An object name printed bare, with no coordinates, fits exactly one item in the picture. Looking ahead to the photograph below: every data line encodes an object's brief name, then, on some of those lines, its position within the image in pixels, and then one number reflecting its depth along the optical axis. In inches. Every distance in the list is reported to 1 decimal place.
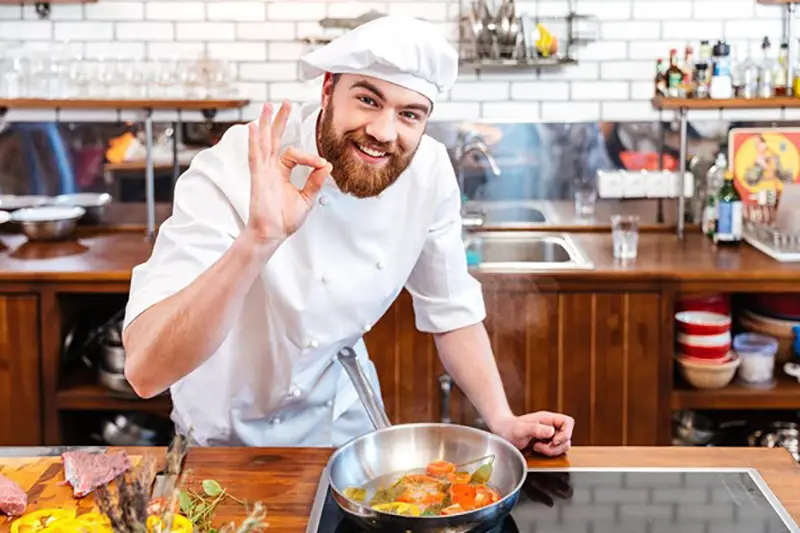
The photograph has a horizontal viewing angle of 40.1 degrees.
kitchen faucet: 185.6
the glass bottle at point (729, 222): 174.9
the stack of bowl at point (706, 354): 159.9
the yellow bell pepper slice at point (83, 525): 67.6
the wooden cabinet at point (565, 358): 158.4
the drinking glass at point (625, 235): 163.8
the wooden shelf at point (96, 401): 161.2
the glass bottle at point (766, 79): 182.2
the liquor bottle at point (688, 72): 181.0
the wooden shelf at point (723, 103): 177.2
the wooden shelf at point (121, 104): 177.9
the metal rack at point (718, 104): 177.5
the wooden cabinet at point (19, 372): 158.4
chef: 80.4
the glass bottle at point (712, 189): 183.3
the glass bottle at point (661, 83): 183.5
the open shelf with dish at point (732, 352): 160.4
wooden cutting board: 77.8
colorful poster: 189.3
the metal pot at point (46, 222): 177.8
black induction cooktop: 75.8
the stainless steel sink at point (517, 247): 183.2
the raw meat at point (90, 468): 79.4
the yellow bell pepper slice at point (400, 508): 72.8
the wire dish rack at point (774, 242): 164.9
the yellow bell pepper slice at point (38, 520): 71.7
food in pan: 74.6
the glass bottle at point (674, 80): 181.0
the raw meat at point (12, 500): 75.8
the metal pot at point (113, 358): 161.6
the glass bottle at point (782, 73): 182.4
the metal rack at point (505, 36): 180.4
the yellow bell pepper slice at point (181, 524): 66.2
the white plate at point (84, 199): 185.2
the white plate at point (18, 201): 185.5
